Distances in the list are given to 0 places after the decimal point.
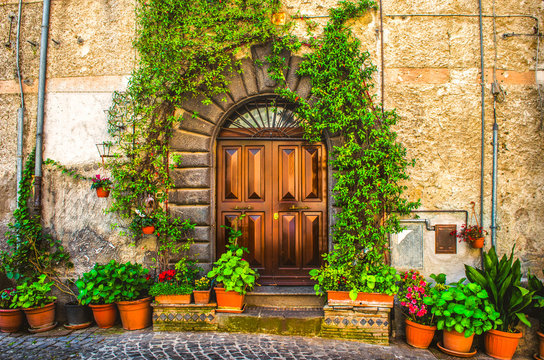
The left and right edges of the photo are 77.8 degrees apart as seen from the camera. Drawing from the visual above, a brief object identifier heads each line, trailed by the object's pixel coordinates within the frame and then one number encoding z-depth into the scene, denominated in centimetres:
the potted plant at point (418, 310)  390
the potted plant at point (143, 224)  443
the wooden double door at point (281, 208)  483
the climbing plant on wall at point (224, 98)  437
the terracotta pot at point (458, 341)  373
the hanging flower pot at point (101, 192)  458
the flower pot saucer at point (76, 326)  437
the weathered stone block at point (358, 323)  399
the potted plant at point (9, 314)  430
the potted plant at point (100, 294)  420
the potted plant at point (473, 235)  431
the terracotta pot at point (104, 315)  429
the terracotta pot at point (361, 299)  400
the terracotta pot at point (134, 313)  424
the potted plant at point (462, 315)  363
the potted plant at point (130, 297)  425
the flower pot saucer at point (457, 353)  374
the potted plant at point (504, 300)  371
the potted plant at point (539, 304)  378
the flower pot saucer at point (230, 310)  420
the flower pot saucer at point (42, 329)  433
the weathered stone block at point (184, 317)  420
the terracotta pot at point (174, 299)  423
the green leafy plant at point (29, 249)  466
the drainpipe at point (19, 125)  495
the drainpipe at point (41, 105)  485
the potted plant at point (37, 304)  431
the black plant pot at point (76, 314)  438
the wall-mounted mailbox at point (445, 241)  450
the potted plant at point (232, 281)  408
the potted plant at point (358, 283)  400
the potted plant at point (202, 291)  422
